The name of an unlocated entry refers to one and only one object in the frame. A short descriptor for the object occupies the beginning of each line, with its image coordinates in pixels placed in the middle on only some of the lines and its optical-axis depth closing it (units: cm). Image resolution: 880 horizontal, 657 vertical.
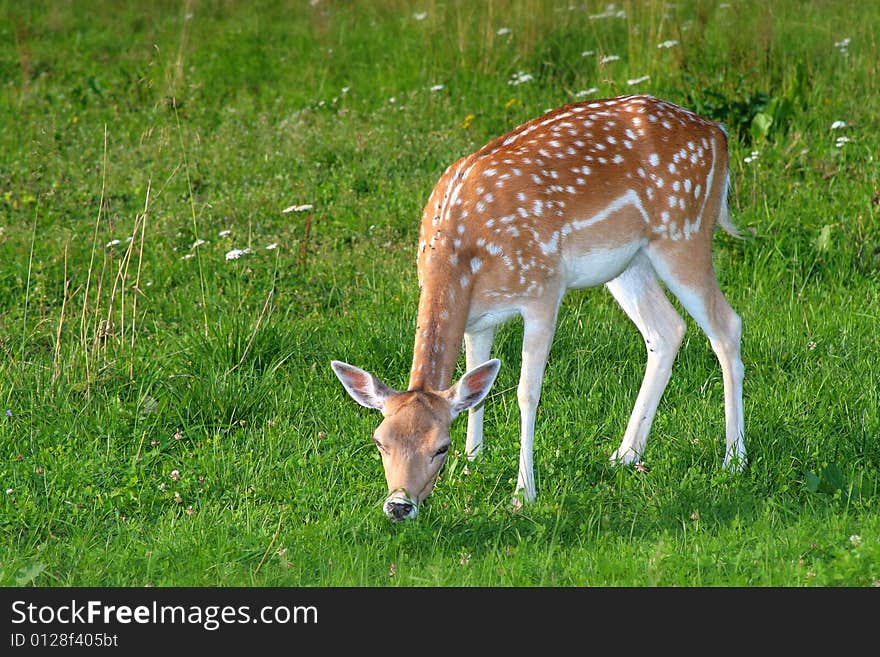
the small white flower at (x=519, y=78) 2232
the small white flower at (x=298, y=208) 1791
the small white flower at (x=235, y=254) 1667
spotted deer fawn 1242
